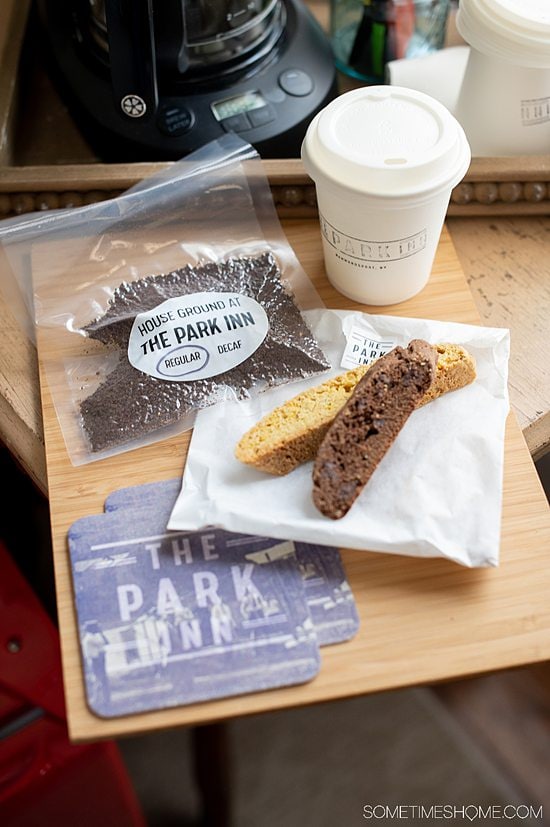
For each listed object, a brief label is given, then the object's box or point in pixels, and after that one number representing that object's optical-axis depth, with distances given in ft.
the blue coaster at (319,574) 1.81
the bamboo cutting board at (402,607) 1.73
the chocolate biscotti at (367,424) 1.88
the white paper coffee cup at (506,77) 2.17
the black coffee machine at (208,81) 2.46
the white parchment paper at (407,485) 1.86
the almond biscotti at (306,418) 1.96
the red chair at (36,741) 2.53
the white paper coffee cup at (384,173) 1.98
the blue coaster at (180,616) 1.73
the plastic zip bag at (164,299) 2.15
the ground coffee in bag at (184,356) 2.12
